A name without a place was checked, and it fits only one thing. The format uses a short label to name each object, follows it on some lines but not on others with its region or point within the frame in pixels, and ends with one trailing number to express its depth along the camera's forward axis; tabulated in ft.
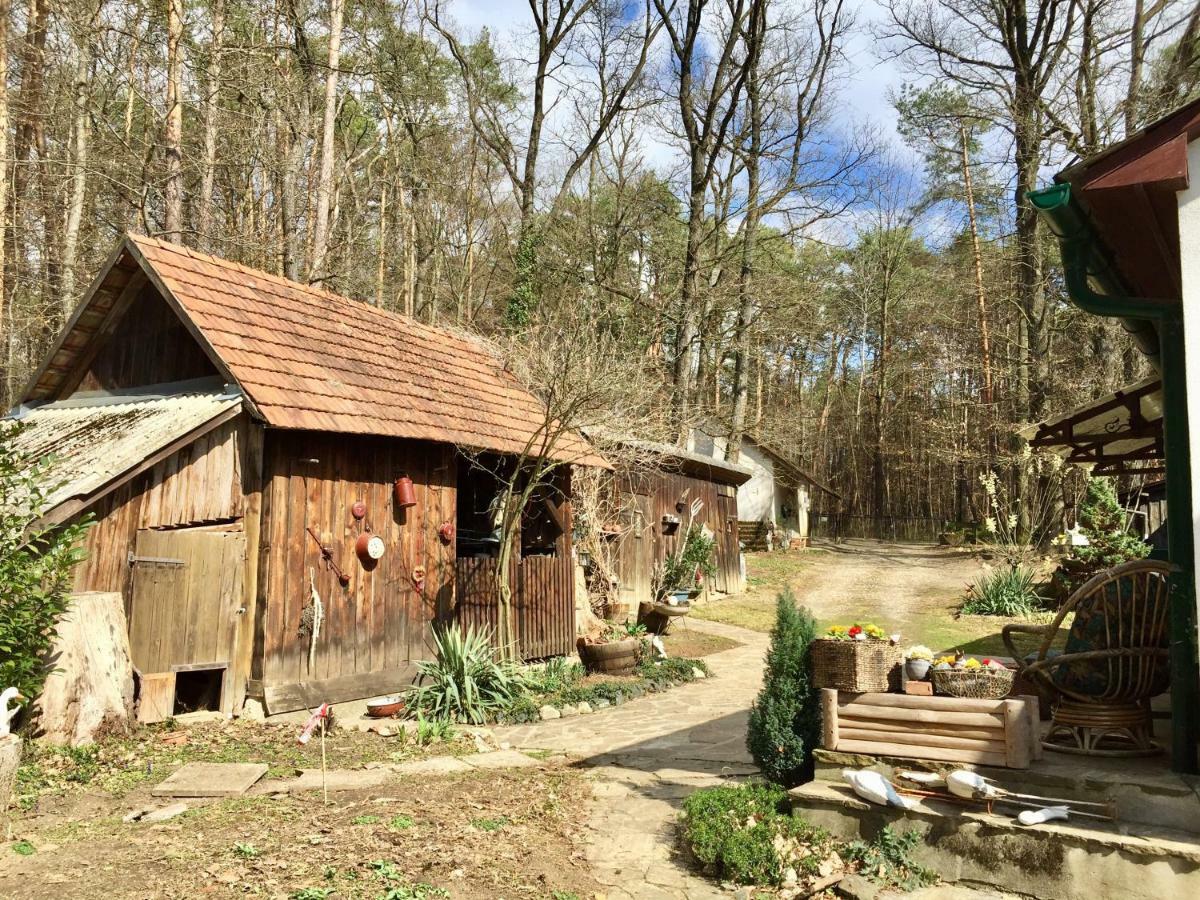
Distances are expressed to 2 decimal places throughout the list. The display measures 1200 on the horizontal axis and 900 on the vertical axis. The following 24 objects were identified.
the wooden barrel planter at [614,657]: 40.55
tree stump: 22.85
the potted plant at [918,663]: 18.20
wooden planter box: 16.35
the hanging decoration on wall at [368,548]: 32.42
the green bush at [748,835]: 16.39
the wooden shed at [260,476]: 27.27
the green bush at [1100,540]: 41.45
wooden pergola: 25.86
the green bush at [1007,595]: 52.31
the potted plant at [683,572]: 57.52
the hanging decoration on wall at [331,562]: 31.01
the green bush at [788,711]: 19.45
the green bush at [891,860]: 15.51
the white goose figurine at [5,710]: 18.26
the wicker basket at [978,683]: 16.92
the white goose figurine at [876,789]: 16.21
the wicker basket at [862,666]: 18.17
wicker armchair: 16.46
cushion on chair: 16.53
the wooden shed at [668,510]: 55.93
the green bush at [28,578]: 21.20
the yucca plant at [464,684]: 31.32
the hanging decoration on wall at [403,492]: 34.12
